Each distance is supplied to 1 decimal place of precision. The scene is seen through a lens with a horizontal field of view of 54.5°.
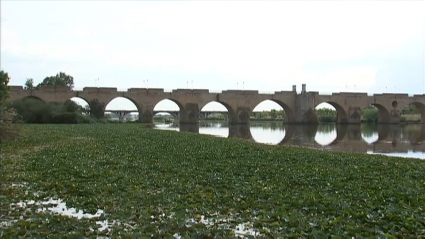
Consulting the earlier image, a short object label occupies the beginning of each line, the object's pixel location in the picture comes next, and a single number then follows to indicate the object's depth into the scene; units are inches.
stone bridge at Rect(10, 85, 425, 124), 2360.7
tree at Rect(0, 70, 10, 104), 841.6
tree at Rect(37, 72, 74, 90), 3494.1
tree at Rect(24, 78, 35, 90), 3327.5
